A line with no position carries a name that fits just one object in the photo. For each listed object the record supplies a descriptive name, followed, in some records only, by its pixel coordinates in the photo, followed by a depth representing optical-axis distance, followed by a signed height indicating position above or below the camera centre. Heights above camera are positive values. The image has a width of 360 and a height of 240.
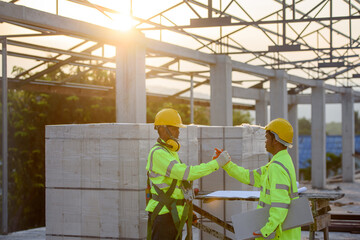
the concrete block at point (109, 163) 6.80 -0.37
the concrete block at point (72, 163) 7.04 -0.38
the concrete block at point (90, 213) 6.90 -0.97
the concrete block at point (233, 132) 8.76 -0.01
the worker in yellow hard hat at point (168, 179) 5.41 -0.45
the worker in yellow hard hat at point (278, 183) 4.80 -0.45
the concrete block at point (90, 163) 6.90 -0.38
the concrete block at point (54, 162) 7.17 -0.38
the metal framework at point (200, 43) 12.40 +2.45
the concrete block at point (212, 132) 8.84 -0.01
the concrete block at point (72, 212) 7.02 -0.97
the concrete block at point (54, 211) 7.14 -0.98
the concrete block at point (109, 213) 6.80 -0.96
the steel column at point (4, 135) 10.78 -0.05
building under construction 6.81 +0.63
